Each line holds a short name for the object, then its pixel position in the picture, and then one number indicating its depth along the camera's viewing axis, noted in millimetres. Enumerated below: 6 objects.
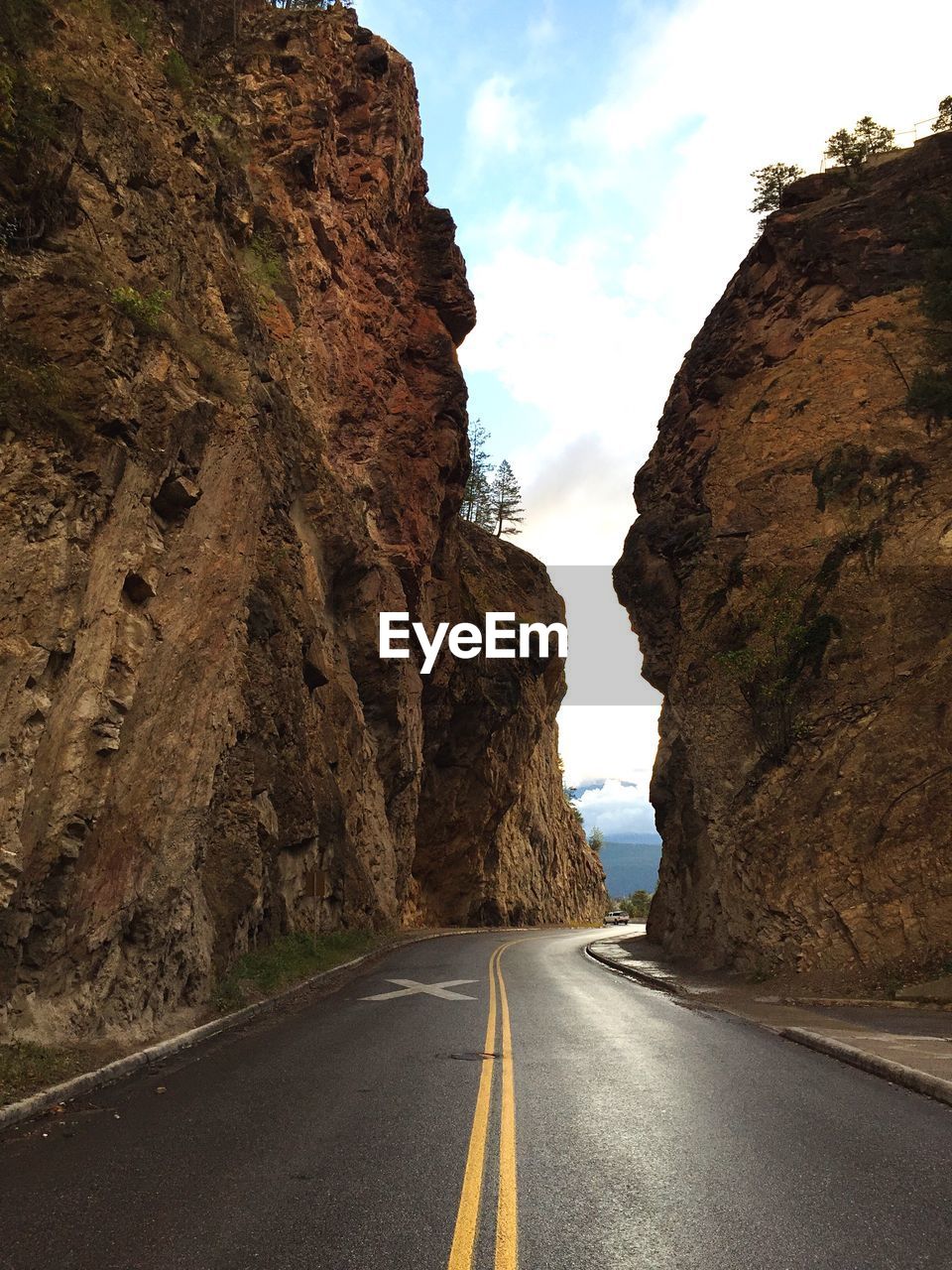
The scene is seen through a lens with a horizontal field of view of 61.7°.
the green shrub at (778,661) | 22391
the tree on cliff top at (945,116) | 35031
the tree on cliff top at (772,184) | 43531
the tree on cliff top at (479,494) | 73250
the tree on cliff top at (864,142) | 37312
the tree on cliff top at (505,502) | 77000
